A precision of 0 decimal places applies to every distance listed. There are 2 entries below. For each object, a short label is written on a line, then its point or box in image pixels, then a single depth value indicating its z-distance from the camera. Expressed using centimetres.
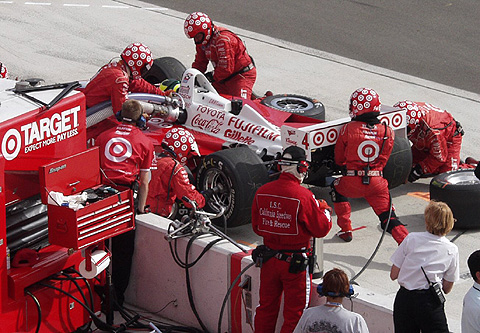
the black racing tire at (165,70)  2562
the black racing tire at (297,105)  2312
